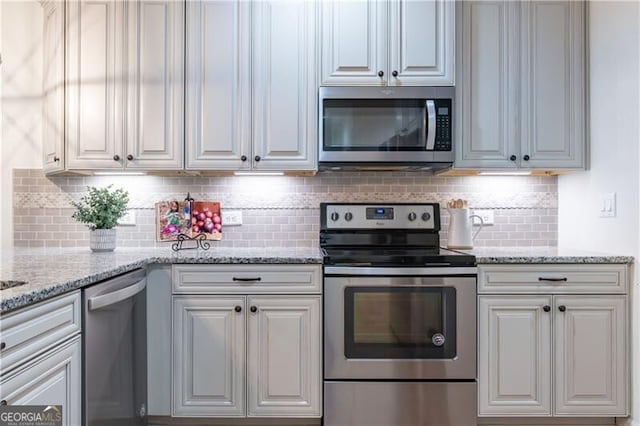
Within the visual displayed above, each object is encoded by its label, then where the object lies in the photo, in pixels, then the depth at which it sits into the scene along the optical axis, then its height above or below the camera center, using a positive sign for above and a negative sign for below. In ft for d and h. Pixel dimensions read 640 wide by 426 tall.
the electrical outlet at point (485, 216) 8.54 -0.10
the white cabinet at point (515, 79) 7.55 +2.49
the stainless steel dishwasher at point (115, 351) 4.75 -1.89
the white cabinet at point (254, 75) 7.45 +2.53
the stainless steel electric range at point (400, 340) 6.57 -2.12
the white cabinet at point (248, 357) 6.64 -2.43
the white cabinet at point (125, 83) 7.47 +2.39
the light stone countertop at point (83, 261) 3.91 -0.78
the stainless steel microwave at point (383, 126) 7.35 +1.57
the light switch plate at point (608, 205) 6.84 +0.11
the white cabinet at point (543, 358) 6.62 -2.43
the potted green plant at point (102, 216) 7.73 -0.10
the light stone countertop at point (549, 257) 6.56 -0.76
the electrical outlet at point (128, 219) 8.51 -0.17
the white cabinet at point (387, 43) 7.43 +3.12
